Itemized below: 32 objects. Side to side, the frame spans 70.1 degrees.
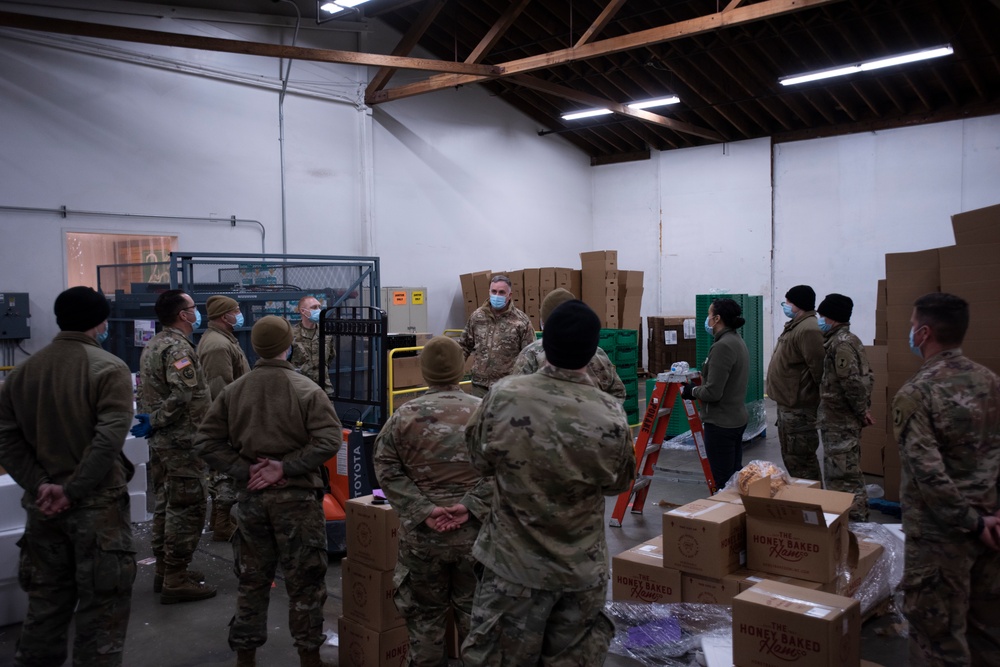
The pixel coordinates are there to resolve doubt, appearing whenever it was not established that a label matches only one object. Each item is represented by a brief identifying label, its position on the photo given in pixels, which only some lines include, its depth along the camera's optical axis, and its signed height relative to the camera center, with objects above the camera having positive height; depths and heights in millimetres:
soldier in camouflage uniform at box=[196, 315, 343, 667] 2971 -724
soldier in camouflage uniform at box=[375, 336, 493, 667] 2541 -722
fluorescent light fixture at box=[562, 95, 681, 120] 10977 +3176
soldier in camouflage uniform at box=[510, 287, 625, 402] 3891 -341
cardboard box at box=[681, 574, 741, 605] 3293 -1353
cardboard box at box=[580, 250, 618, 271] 10602 +646
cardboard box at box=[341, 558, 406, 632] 3098 -1293
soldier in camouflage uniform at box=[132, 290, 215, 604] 4070 -765
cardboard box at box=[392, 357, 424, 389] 5871 -565
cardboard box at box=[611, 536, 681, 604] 3471 -1374
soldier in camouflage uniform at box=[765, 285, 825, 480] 4793 -562
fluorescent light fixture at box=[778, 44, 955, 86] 8828 +3072
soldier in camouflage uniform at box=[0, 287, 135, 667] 2676 -684
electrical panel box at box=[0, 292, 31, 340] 7254 -81
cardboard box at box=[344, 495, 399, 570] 3125 -1024
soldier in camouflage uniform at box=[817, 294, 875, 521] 4527 -658
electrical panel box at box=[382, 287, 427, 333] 10250 -53
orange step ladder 5305 -995
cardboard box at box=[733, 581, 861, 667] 2551 -1206
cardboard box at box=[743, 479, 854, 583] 3131 -1048
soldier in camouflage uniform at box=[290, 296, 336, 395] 6469 -318
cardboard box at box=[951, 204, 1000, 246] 4246 +446
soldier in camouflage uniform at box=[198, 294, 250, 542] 4551 -275
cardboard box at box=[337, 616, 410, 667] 3096 -1509
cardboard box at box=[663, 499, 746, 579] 3287 -1120
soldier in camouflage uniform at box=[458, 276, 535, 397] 5457 -243
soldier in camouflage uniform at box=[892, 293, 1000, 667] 2516 -682
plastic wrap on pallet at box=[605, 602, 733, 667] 3242 -1553
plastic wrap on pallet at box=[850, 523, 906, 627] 3596 -1439
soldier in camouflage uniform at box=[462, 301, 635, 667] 2002 -582
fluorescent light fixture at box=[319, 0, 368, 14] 7395 +3142
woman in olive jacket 4836 -606
